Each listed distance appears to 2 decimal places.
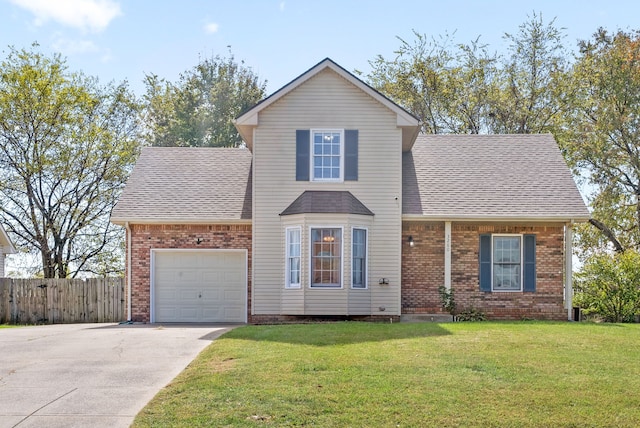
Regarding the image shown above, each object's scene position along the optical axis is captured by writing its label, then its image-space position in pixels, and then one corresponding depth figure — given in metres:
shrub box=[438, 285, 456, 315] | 18.64
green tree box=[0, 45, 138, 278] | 28.28
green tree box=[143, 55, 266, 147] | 36.50
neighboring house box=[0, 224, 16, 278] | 25.17
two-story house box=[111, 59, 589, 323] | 18.38
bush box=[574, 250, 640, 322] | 20.14
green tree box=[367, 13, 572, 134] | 30.56
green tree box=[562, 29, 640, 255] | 27.61
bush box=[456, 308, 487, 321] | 18.55
